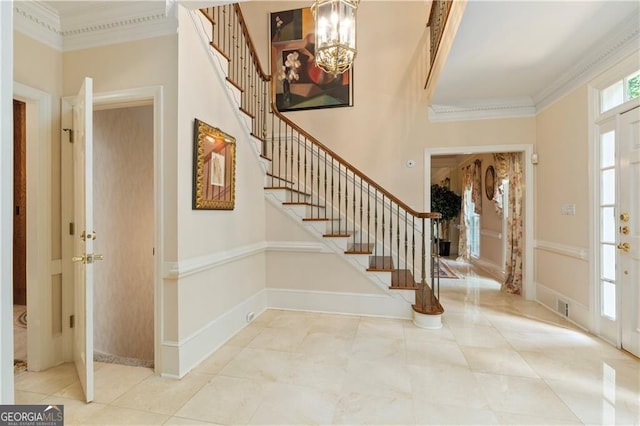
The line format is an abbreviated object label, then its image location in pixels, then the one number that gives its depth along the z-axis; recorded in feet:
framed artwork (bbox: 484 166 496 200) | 19.61
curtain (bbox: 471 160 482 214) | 22.49
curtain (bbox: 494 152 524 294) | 14.32
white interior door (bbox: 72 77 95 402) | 6.02
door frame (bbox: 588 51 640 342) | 9.47
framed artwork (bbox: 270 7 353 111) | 15.30
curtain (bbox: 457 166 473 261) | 24.96
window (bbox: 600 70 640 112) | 8.36
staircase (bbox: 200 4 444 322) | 11.28
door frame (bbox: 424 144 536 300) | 13.48
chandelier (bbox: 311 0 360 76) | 7.03
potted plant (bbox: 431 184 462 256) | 27.71
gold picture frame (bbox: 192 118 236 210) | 7.75
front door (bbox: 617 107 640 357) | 8.18
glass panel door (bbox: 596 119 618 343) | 9.00
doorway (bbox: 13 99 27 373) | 12.45
